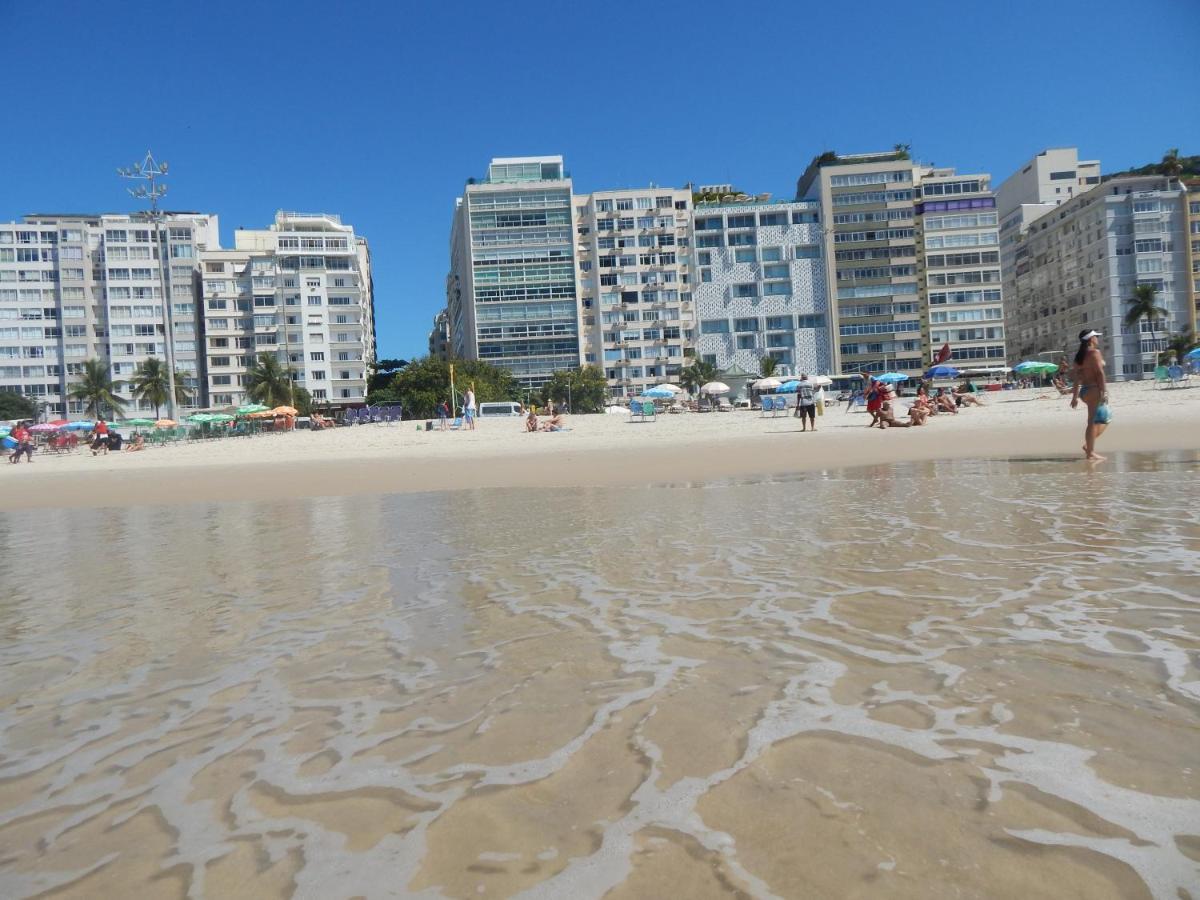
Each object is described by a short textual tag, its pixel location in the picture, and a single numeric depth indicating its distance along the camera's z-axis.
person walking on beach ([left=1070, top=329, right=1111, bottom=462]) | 11.80
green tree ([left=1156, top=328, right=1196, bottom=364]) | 85.94
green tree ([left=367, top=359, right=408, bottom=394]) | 99.25
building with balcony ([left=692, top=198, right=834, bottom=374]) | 102.56
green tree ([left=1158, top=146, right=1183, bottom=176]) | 95.94
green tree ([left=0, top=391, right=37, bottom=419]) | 92.94
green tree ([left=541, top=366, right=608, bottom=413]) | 85.94
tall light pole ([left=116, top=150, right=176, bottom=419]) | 64.75
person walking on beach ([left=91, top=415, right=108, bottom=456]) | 34.69
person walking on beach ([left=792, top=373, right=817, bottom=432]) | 26.36
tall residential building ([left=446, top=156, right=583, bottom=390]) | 98.25
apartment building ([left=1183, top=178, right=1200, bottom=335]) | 94.38
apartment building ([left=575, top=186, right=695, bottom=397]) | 102.19
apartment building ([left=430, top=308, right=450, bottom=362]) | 154.00
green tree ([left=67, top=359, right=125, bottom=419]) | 87.75
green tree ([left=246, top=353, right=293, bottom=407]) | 83.81
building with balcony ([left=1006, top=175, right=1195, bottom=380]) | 94.44
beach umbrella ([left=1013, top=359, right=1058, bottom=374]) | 53.91
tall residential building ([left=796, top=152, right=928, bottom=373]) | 102.19
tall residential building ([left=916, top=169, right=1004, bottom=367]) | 102.19
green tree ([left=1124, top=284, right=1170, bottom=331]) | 87.38
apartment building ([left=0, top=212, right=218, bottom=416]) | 103.38
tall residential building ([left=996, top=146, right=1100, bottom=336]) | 120.44
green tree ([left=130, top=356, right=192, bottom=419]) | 88.94
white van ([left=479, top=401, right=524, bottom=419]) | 52.85
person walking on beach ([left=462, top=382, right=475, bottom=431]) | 39.59
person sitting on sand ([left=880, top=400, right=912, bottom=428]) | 24.69
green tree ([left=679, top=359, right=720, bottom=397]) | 92.31
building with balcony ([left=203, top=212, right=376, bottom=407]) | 101.38
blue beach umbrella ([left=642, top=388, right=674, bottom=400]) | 50.09
